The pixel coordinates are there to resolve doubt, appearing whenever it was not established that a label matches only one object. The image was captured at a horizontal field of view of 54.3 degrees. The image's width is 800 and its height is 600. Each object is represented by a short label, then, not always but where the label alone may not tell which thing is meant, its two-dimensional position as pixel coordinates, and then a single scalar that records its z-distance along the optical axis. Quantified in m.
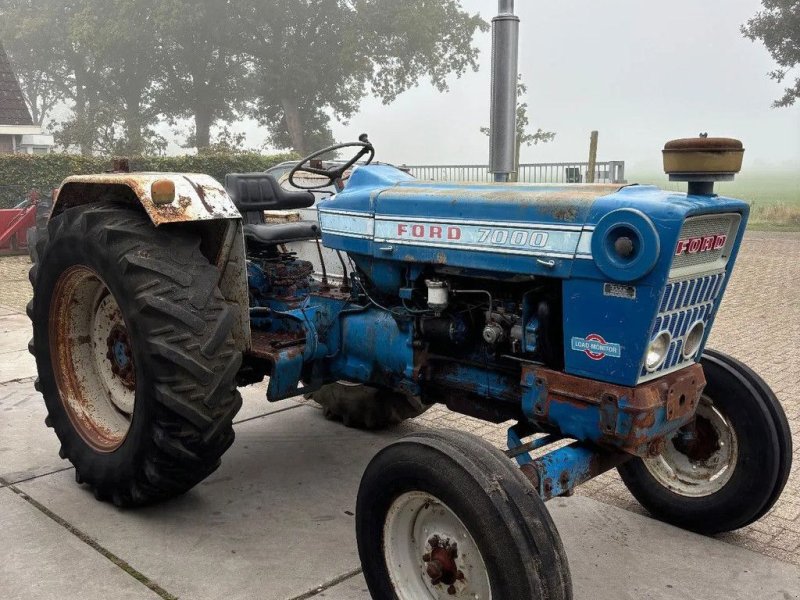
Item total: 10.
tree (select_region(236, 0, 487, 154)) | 32.06
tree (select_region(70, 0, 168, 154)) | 32.94
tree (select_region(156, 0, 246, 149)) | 31.92
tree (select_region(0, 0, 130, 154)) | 35.22
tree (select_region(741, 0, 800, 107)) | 18.94
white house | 22.89
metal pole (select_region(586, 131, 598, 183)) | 11.13
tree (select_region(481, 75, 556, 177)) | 22.31
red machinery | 12.67
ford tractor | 2.37
